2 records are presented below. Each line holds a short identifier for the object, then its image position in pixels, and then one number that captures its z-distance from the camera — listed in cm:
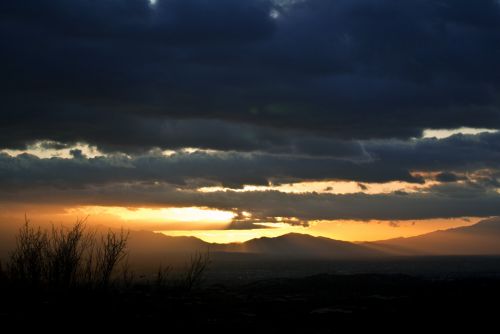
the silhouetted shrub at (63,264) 4153
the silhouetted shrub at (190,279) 4290
